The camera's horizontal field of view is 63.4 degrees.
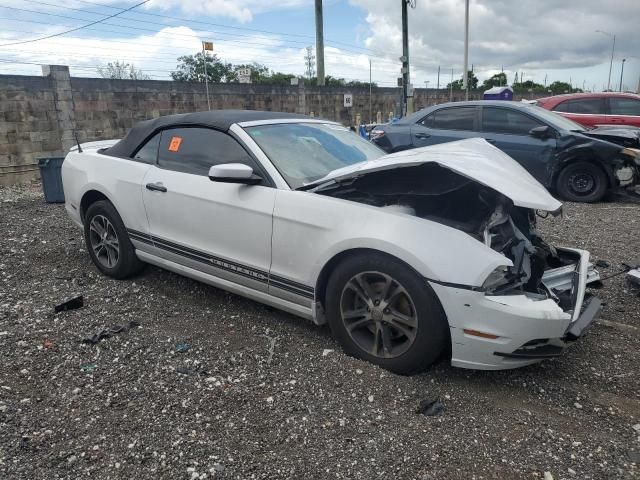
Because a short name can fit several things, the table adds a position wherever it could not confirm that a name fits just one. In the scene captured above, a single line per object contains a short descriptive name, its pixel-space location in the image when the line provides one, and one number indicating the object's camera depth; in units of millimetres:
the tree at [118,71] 38412
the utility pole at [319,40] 26547
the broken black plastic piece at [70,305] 3975
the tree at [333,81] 45525
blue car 7809
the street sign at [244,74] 16578
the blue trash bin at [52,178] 7406
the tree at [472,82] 52562
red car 10469
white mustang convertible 2734
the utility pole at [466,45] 27500
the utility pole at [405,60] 23000
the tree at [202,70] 48531
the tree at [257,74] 48156
